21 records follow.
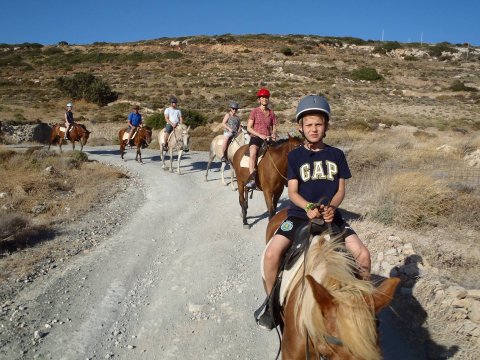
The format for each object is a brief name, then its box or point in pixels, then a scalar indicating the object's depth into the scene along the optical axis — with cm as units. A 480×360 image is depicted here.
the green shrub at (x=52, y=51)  7657
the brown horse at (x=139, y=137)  1731
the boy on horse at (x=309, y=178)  344
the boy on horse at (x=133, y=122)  1748
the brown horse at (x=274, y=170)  715
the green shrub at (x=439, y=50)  7631
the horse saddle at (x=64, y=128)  1919
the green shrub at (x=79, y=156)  1631
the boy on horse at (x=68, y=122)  1879
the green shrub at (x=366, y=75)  5303
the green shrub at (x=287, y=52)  6869
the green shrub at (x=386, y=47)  7575
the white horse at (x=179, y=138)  1445
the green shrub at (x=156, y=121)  3005
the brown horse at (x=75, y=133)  1922
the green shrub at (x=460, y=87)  4534
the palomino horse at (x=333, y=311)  208
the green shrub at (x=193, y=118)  2911
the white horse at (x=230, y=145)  1062
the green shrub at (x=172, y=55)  6874
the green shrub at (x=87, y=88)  4551
